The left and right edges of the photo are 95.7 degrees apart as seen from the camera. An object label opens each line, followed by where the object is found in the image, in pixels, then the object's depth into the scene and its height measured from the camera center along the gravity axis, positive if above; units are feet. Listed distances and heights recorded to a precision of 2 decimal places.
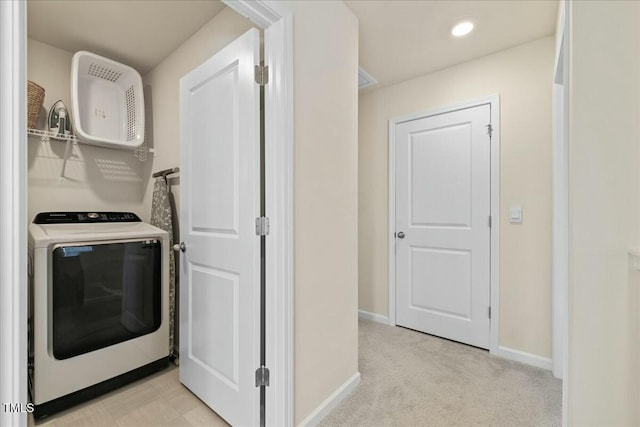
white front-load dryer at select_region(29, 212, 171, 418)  5.12 -1.84
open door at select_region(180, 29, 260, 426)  4.55 -0.34
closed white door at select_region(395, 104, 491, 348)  7.84 -0.40
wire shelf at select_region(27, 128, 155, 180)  6.38 +1.76
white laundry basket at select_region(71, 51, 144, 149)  7.23 +2.98
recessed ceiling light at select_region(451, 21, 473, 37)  6.44 +4.16
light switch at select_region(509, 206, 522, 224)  7.22 -0.09
